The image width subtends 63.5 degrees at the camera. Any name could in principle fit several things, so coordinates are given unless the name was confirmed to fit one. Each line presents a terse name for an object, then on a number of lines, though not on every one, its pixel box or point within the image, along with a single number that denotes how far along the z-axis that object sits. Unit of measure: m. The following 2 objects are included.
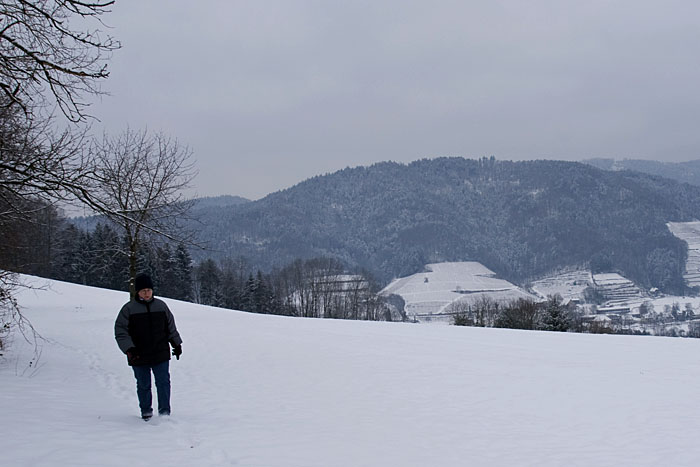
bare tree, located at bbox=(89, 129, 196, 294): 18.25
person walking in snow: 7.44
